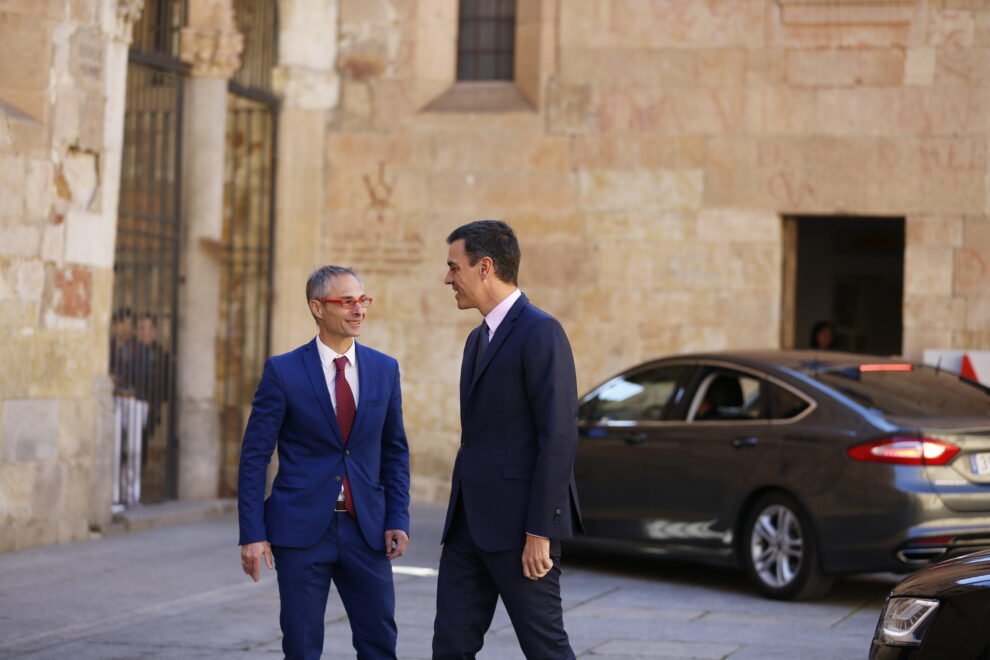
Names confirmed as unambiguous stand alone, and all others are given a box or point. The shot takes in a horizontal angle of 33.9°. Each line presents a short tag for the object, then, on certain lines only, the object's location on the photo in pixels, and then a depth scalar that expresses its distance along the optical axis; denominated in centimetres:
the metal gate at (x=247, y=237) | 1664
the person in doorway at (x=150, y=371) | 1430
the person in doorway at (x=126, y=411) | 1371
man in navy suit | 520
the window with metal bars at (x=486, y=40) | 1700
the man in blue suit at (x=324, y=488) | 564
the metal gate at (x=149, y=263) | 1398
